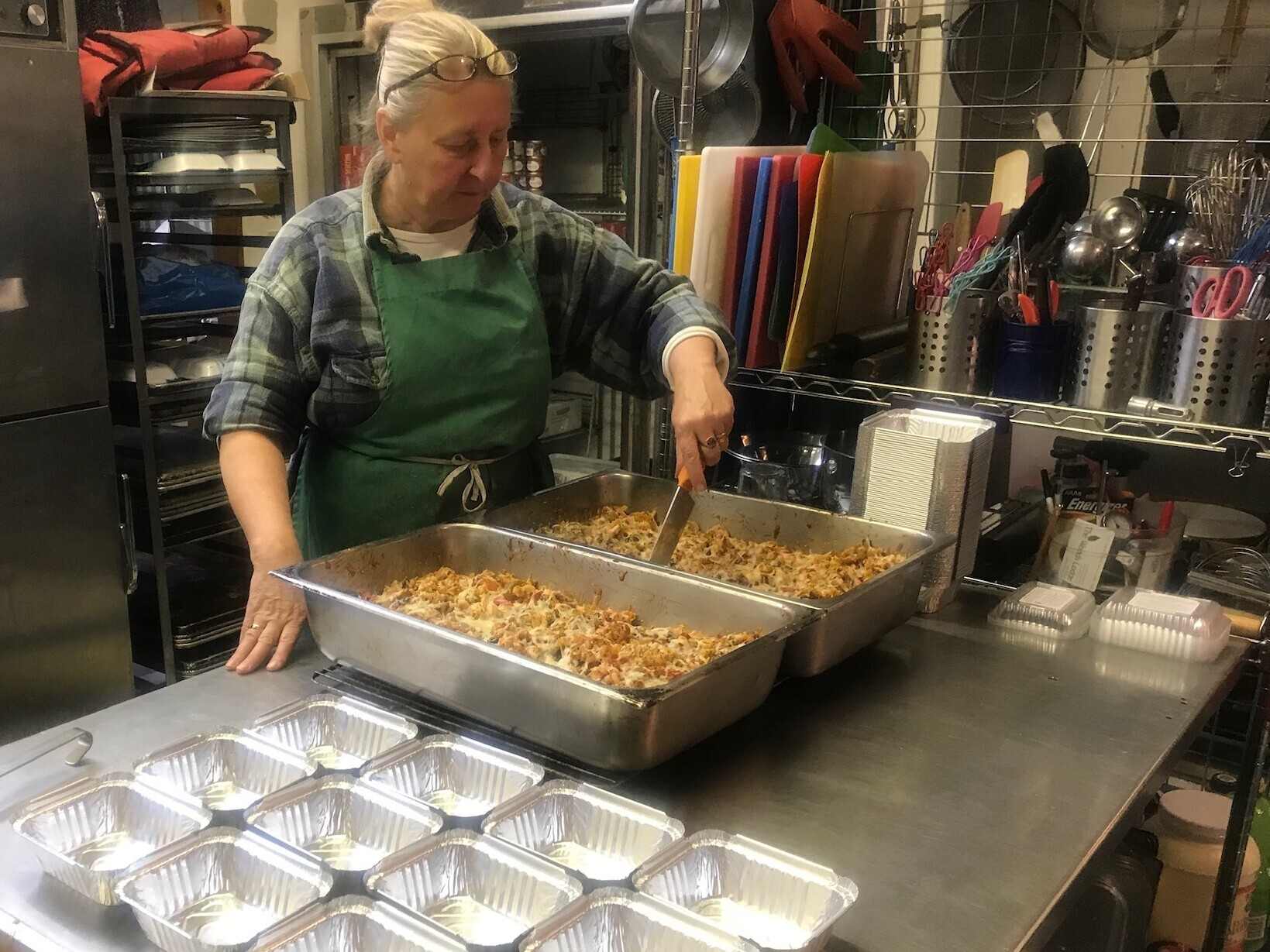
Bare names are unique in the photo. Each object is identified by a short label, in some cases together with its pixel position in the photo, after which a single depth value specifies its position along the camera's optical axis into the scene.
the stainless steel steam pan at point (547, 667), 1.00
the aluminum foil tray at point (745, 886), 0.86
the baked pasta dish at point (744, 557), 1.37
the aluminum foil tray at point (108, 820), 0.91
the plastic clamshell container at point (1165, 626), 1.41
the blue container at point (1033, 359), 1.56
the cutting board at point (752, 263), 1.68
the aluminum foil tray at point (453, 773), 1.03
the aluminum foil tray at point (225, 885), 0.84
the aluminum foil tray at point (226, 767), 1.02
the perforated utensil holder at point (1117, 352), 1.49
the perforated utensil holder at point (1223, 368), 1.40
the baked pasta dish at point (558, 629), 1.12
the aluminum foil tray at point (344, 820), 0.94
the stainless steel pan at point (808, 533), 1.23
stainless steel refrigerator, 2.20
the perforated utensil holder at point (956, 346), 1.60
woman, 1.42
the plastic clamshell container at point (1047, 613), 1.48
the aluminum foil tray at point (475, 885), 0.86
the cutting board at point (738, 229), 1.69
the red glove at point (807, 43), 1.88
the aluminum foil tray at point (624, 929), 0.79
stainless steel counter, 0.90
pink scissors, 1.43
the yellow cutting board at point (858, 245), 1.68
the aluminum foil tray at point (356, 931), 0.78
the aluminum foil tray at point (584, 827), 0.94
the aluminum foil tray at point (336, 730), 1.09
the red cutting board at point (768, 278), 1.67
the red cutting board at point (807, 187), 1.65
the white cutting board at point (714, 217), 1.67
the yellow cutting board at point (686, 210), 1.70
